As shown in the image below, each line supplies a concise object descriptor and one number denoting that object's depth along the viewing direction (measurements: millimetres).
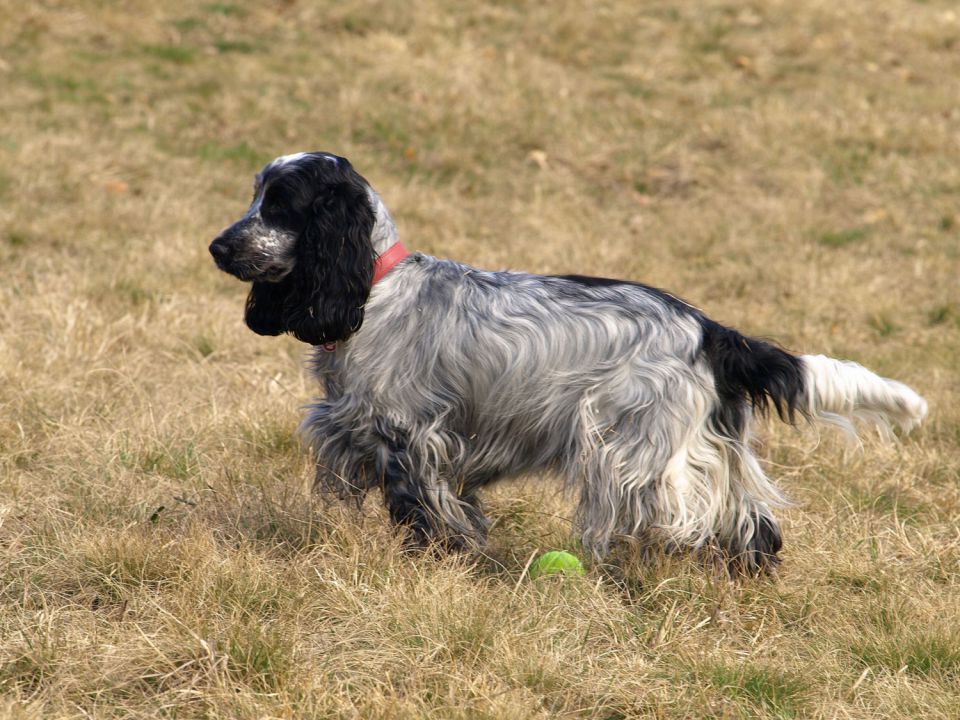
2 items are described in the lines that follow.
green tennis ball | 8750
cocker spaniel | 8492
